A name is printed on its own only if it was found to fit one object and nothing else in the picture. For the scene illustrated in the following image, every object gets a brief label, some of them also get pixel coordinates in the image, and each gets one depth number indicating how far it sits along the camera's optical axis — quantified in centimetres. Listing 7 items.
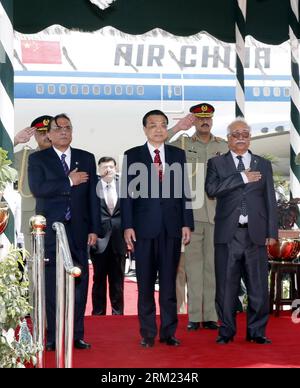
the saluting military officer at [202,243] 755
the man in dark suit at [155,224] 657
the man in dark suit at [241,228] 663
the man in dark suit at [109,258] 905
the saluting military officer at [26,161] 824
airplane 1980
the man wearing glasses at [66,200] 655
